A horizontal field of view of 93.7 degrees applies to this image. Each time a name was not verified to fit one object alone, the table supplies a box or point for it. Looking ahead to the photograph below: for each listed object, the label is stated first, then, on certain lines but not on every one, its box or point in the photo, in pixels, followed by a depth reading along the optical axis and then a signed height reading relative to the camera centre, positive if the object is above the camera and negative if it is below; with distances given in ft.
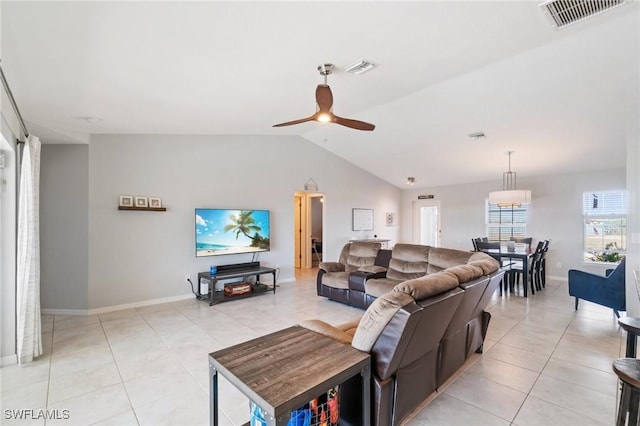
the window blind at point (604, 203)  20.27 +0.73
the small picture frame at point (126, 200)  14.82 +0.63
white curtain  9.27 -1.66
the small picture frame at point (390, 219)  29.91 -0.55
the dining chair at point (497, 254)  18.21 -2.45
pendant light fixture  18.22 +0.99
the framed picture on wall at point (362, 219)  26.14 -0.51
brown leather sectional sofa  5.55 -2.57
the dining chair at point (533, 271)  18.33 -3.54
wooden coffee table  4.11 -2.51
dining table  17.04 -2.38
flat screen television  16.88 -1.08
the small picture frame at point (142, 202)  15.25 +0.58
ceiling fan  9.20 +3.41
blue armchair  12.21 -3.23
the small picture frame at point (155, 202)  15.64 +0.58
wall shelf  14.76 +0.25
